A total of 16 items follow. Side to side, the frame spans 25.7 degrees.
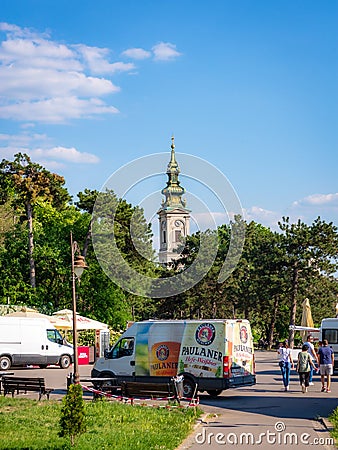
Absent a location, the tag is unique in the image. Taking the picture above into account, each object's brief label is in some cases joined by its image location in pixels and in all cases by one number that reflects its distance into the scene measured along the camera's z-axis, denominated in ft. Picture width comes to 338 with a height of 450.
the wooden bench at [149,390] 63.98
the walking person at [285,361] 80.64
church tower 417.90
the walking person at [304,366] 77.25
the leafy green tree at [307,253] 196.75
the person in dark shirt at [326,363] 78.23
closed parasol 148.97
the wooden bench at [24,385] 70.64
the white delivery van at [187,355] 71.87
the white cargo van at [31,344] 119.85
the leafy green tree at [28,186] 173.58
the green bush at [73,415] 41.37
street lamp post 72.69
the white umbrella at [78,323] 140.05
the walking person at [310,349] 80.34
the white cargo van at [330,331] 107.96
